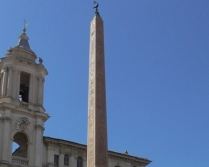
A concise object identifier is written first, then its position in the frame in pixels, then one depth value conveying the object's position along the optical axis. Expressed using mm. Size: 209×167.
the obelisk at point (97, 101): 19406
